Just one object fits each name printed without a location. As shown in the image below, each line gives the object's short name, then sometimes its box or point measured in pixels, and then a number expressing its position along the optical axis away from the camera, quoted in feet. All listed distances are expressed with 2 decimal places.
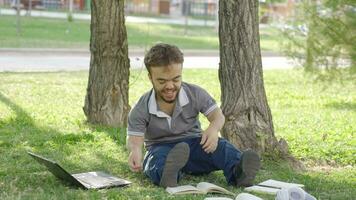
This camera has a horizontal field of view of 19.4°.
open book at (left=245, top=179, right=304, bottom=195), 21.05
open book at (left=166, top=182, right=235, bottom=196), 20.36
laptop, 20.81
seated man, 21.11
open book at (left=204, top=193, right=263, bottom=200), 18.78
